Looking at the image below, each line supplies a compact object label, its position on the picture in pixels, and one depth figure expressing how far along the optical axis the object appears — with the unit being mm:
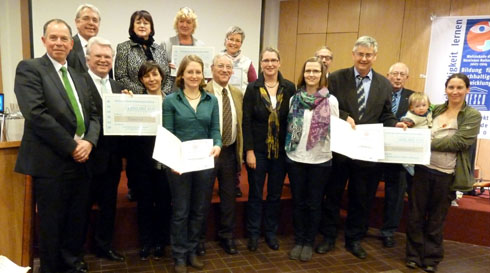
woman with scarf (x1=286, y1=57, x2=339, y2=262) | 2670
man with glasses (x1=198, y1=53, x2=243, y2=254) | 2725
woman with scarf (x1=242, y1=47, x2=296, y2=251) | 2760
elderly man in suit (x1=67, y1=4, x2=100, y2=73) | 2545
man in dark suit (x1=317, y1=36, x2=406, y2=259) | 2780
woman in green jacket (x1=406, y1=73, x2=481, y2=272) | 2602
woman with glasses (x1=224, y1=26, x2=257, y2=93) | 3291
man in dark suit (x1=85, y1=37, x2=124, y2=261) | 2334
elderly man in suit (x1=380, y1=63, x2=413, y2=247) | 3318
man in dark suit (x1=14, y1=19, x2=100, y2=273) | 2047
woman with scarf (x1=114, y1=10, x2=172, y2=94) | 2680
